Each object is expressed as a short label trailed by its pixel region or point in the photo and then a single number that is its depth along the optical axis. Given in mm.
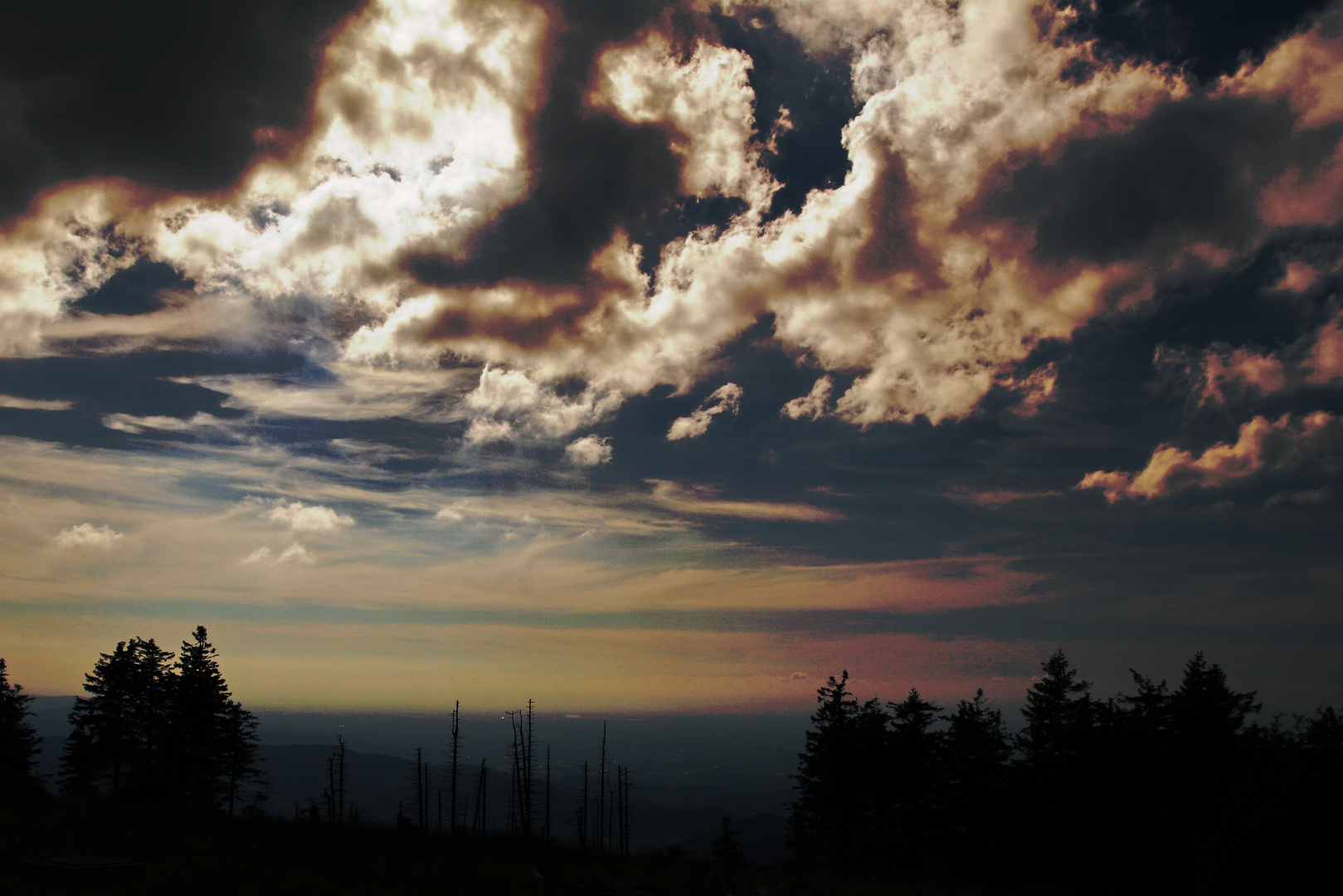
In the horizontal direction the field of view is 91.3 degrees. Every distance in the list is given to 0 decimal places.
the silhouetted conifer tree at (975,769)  42688
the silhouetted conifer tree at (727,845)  55969
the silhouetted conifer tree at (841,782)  47406
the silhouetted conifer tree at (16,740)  51078
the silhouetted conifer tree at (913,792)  45562
